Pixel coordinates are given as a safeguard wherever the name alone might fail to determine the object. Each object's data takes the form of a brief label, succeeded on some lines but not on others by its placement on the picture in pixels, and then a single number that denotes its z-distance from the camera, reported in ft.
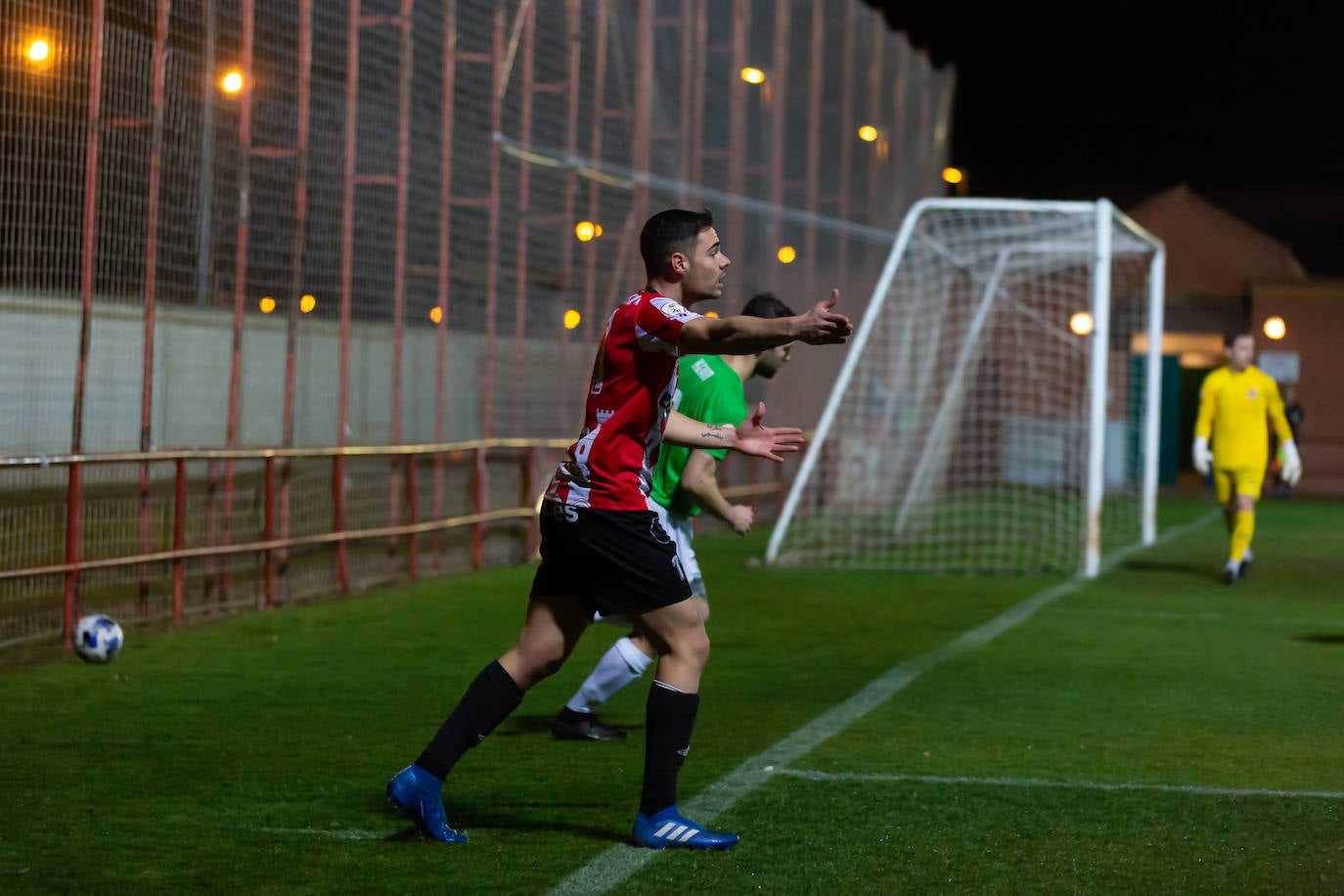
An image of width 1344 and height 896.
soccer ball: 60.23
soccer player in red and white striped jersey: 33.81
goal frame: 96.78
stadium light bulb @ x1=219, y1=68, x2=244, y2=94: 75.36
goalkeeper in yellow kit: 97.19
